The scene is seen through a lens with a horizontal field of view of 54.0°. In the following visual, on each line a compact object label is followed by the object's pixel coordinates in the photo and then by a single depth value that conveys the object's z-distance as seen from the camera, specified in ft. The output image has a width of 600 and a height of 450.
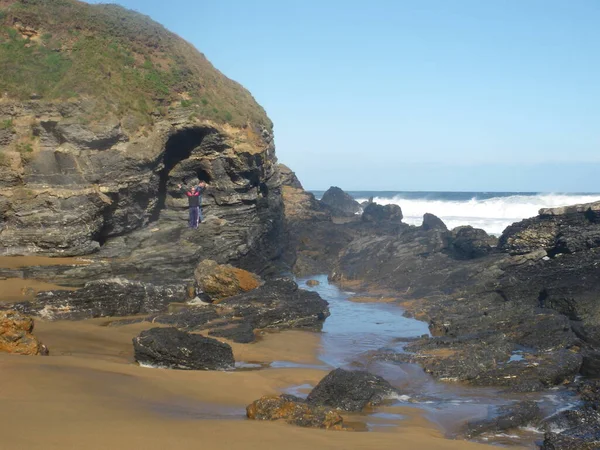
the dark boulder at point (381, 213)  140.56
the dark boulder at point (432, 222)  110.11
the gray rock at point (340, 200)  196.56
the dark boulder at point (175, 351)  34.27
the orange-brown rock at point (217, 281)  54.34
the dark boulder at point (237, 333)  45.01
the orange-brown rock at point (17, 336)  30.63
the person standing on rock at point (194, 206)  66.18
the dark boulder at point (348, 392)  28.94
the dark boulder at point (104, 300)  45.88
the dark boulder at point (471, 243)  76.18
